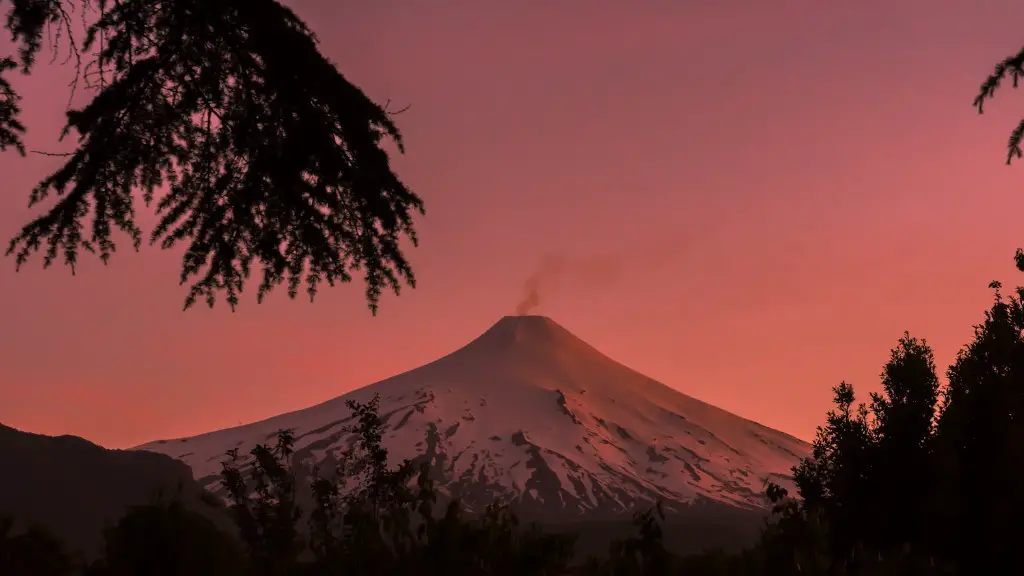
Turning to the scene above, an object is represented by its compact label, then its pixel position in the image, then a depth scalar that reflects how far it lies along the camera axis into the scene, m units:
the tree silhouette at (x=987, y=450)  55.75
